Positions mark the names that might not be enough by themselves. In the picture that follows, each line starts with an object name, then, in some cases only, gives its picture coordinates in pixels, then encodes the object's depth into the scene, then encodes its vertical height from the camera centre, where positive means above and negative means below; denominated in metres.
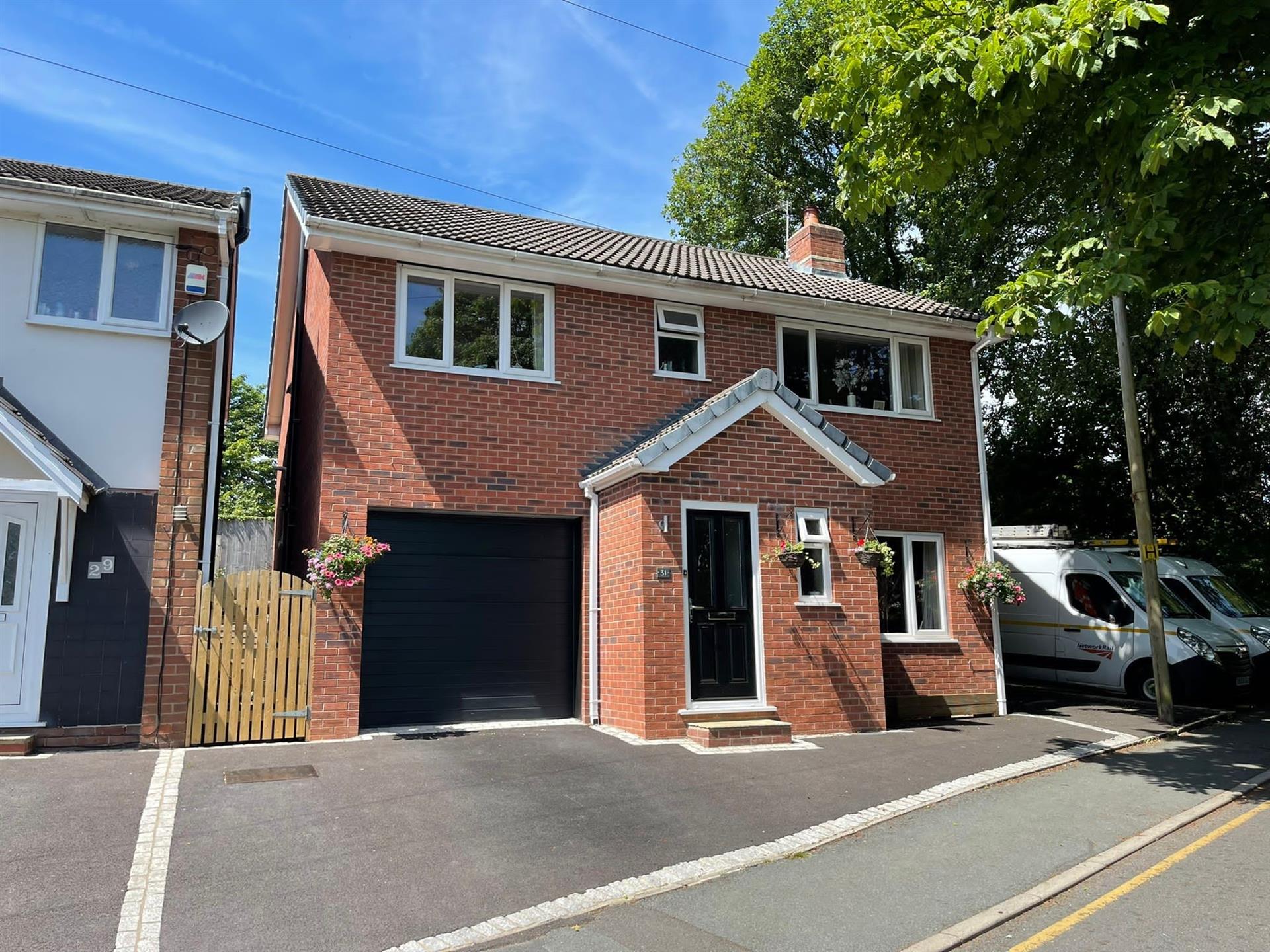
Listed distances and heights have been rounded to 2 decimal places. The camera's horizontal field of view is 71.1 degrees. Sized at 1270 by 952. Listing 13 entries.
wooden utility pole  11.52 +1.14
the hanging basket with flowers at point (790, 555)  10.22 +0.56
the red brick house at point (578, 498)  9.98 +1.28
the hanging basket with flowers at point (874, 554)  10.63 +0.59
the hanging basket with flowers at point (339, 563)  9.44 +0.49
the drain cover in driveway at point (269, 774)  7.51 -1.41
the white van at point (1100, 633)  12.98 -0.50
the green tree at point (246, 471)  31.45 +5.14
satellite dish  9.41 +3.05
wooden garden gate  9.00 -0.51
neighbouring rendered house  8.70 +1.61
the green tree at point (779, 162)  25.00 +12.92
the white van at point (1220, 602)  13.51 -0.02
